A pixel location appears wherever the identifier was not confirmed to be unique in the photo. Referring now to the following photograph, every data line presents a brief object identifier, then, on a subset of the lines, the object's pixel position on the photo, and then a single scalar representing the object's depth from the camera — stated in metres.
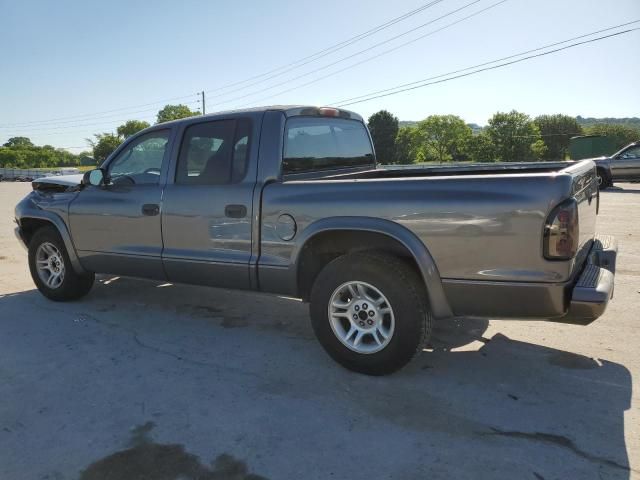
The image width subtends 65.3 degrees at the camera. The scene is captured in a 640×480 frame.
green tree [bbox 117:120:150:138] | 108.19
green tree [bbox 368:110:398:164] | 82.94
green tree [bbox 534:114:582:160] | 106.88
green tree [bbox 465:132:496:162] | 101.19
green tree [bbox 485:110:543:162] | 99.56
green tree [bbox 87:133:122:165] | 102.55
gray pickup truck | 2.81
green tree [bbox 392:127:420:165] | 121.44
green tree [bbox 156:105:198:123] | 99.62
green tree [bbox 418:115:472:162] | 126.44
